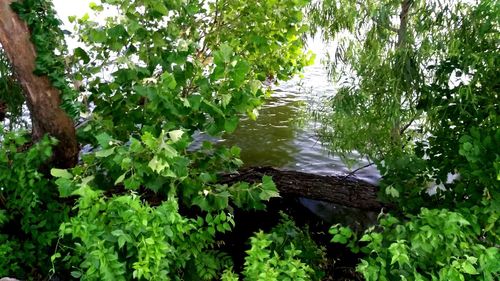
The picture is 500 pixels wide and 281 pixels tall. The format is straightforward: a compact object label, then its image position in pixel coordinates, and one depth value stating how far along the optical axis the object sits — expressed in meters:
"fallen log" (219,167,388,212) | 5.89
